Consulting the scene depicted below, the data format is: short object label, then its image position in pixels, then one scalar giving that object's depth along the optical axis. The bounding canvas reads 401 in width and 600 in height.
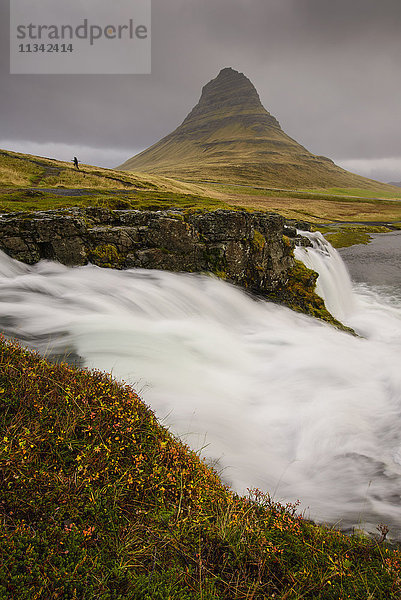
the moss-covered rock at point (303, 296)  17.21
